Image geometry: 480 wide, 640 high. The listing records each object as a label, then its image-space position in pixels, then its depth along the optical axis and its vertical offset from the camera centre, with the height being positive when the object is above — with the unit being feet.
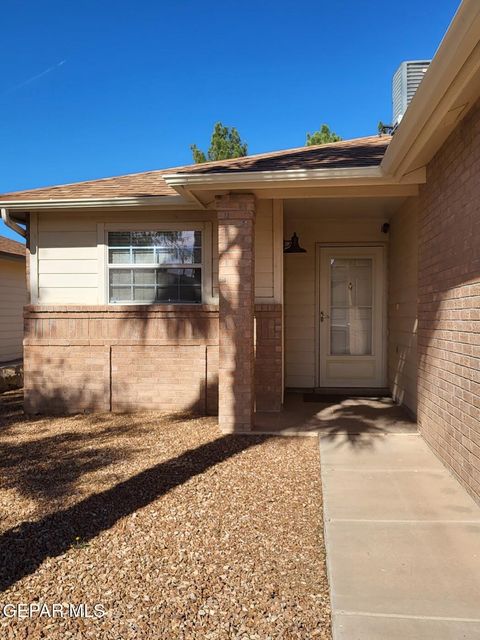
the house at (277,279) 13.57 +1.73
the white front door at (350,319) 26.78 -0.08
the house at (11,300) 43.78 +1.83
